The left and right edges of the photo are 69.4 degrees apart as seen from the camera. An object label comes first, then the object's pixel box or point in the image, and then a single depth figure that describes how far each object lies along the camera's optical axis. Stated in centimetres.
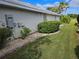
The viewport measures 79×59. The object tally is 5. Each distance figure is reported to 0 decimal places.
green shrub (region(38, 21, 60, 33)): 605
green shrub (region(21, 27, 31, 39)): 468
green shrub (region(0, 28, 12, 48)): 319
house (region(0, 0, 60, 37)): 389
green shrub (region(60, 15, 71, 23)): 1268
